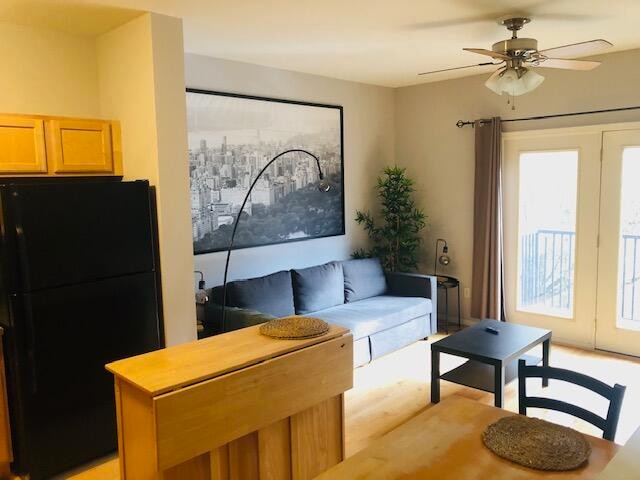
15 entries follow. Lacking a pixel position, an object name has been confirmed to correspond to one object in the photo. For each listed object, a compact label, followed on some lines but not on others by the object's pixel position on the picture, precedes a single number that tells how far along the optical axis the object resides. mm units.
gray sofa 4148
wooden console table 1974
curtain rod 4434
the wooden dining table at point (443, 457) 1459
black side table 5453
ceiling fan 3230
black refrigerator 2676
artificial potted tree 5496
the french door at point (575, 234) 4516
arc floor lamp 3803
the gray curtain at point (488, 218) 5137
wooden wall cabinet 2920
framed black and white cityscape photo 4227
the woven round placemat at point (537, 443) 1485
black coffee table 3389
